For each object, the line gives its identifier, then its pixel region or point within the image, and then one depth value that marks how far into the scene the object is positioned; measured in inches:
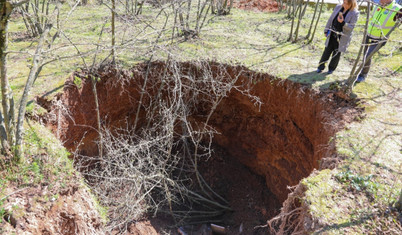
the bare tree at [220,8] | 480.7
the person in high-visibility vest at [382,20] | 220.7
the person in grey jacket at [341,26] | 236.8
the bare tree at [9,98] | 142.3
